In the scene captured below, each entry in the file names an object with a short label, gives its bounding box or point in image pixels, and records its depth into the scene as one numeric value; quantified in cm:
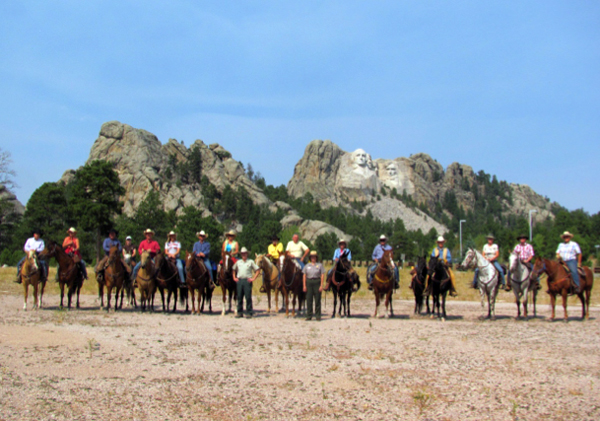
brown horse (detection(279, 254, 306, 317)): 1989
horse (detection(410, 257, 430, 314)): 1914
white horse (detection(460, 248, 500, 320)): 1919
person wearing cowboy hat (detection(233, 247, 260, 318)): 1911
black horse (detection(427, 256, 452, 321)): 1870
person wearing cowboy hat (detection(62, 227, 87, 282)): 2095
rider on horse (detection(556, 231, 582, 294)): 1905
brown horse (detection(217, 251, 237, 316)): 2014
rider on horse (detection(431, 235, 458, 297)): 1888
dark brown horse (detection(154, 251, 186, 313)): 1995
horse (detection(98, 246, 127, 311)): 2012
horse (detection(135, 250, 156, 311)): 1984
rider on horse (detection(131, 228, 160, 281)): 2055
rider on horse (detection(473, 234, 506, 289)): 1945
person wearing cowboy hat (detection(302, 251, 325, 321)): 1897
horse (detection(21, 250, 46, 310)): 1991
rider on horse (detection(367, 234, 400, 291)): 1922
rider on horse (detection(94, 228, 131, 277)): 2036
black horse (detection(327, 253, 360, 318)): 1941
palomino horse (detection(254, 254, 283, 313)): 1947
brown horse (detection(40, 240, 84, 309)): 1997
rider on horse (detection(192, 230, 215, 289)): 2053
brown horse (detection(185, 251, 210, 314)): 1967
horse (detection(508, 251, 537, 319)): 1942
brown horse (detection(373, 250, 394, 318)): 1856
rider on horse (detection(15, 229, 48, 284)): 2012
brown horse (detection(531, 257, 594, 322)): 1898
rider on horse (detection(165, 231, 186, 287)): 2033
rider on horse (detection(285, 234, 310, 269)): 2052
